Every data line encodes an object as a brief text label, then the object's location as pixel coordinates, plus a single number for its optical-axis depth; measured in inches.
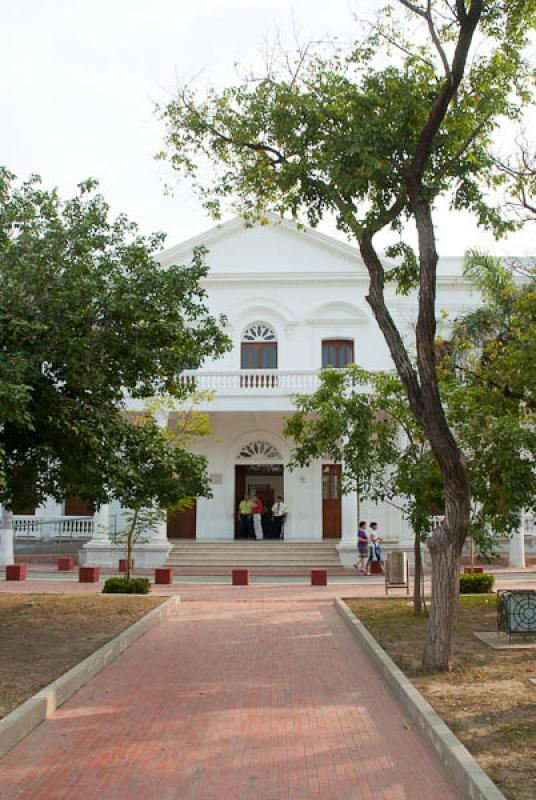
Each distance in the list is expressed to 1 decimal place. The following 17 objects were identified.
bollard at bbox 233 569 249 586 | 826.8
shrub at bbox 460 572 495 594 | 709.3
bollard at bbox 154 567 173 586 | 839.1
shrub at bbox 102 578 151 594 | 716.7
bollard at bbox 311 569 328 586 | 828.0
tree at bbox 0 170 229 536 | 430.0
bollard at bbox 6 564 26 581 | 851.4
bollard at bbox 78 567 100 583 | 826.2
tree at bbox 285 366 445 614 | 531.5
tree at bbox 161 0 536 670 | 364.8
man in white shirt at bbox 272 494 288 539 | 1074.7
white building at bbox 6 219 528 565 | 1095.0
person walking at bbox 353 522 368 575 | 928.9
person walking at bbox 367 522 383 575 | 923.3
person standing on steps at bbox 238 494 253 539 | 1074.1
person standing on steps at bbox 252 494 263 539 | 1064.2
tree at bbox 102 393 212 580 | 483.2
